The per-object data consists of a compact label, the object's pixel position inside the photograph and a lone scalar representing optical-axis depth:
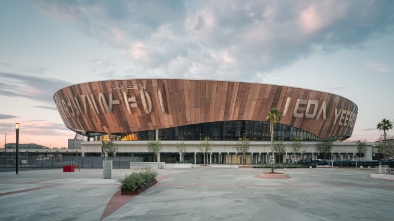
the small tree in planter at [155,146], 60.85
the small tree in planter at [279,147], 65.14
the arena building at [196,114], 63.91
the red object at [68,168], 37.01
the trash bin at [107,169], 27.39
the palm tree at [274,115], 35.69
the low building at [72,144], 134.66
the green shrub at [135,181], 17.65
